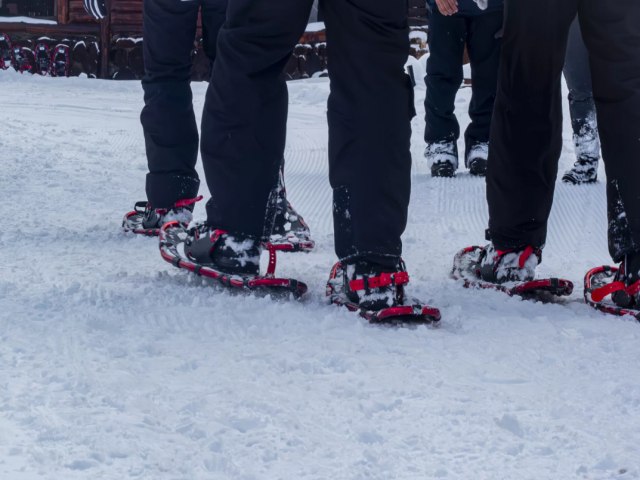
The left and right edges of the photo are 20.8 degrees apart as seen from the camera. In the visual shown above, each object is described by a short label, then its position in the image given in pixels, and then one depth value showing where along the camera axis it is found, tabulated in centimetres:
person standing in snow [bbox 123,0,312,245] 556
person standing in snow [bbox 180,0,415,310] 375
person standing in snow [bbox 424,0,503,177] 847
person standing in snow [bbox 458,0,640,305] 391
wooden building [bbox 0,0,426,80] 2821
